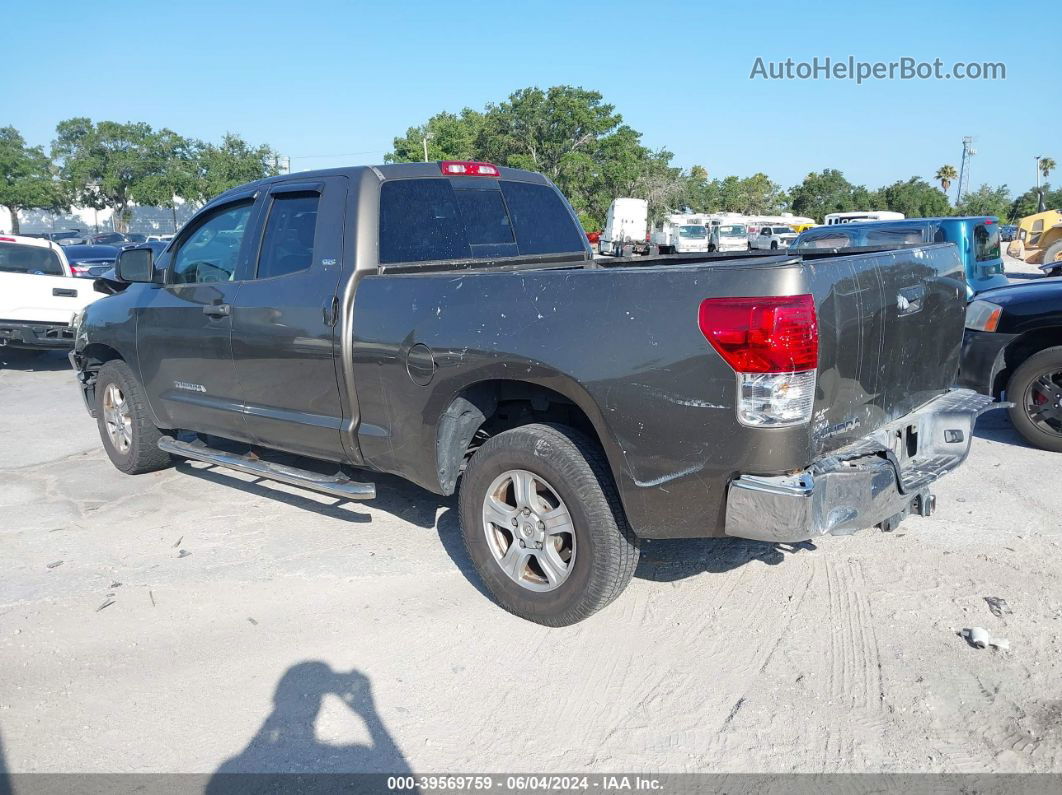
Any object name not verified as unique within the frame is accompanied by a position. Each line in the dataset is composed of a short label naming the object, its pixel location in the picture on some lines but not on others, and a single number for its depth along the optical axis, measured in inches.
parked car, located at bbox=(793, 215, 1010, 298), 411.5
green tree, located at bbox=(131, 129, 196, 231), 2166.6
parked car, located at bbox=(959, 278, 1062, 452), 234.8
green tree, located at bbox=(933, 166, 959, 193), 3186.5
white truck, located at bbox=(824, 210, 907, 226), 1152.8
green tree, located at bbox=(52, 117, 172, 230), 2191.2
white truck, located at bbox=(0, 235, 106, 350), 431.2
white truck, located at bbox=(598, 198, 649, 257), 1658.5
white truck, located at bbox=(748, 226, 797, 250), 1314.0
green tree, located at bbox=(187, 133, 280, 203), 2158.0
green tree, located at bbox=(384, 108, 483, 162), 1995.6
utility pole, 2476.7
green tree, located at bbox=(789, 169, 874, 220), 2583.7
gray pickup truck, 119.0
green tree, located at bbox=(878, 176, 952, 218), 2385.6
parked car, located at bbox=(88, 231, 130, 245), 1439.5
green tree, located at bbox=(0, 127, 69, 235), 2062.0
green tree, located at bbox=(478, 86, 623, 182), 2037.4
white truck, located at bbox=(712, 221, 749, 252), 1439.5
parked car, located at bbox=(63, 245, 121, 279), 622.5
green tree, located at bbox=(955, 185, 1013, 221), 2386.8
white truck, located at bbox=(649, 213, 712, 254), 1402.6
